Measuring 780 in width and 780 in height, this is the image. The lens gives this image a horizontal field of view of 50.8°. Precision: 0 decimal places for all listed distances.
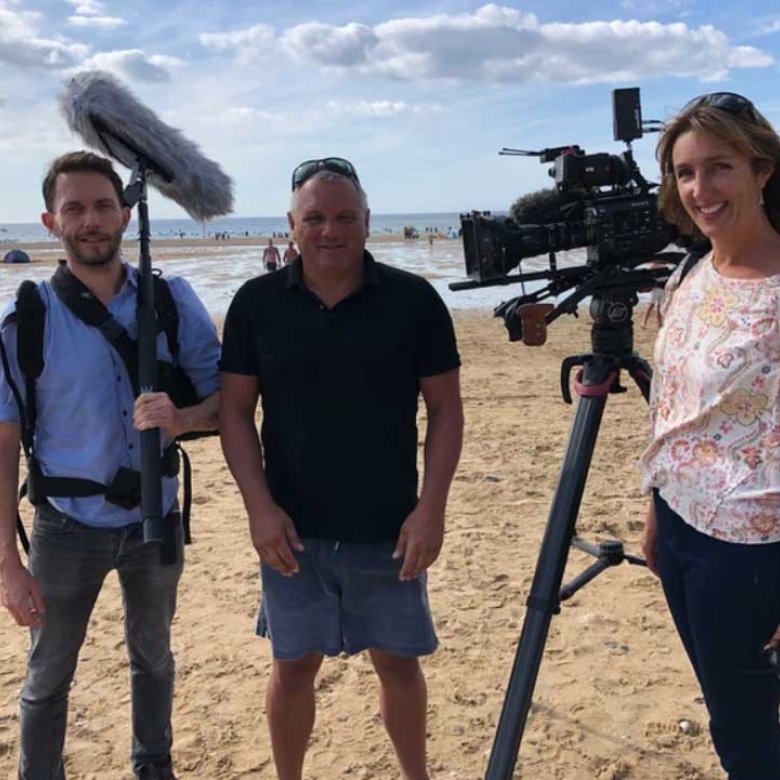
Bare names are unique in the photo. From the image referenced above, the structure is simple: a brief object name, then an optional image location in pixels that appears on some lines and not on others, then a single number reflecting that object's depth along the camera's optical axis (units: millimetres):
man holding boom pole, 2391
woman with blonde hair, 1810
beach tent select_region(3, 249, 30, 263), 33156
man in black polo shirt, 2285
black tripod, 2357
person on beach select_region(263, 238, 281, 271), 21203
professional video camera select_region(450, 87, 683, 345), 2385
